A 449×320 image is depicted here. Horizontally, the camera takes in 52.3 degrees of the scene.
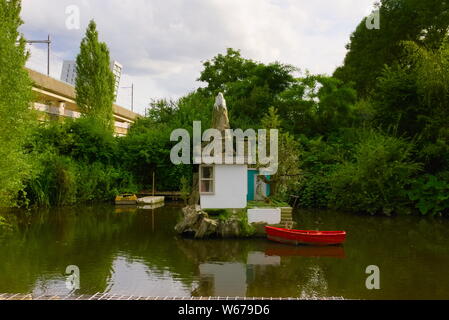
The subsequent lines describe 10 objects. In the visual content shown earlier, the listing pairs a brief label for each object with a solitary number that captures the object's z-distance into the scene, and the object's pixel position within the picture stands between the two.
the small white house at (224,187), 19.78
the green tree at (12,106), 19.02
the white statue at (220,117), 20.95
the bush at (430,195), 27.31
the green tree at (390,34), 37.34
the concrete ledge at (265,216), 19.39
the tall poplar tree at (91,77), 45.12
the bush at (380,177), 27.77
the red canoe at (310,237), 17.61
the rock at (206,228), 19.02
